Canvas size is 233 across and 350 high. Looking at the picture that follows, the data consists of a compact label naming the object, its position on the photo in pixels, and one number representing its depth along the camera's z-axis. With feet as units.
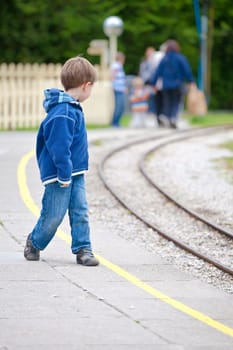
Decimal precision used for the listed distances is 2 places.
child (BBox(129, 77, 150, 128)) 94.79
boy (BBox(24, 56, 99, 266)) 30.58
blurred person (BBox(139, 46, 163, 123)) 101.09
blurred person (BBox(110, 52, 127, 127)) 93.40
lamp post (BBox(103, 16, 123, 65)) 105.19
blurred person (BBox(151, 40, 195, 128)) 93.35
